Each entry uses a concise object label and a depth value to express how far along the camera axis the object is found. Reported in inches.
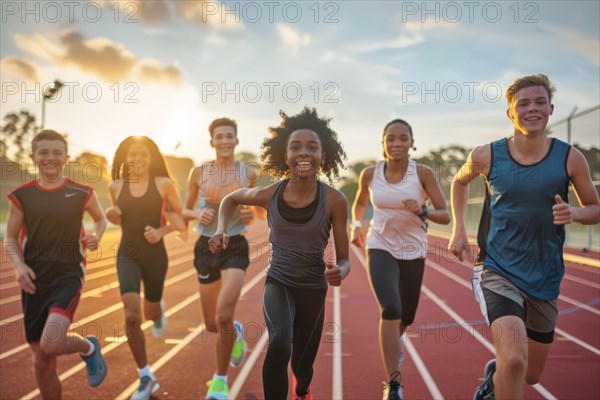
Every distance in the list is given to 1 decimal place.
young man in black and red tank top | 142.8
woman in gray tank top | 129.4
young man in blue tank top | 124.3
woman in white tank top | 176.7
